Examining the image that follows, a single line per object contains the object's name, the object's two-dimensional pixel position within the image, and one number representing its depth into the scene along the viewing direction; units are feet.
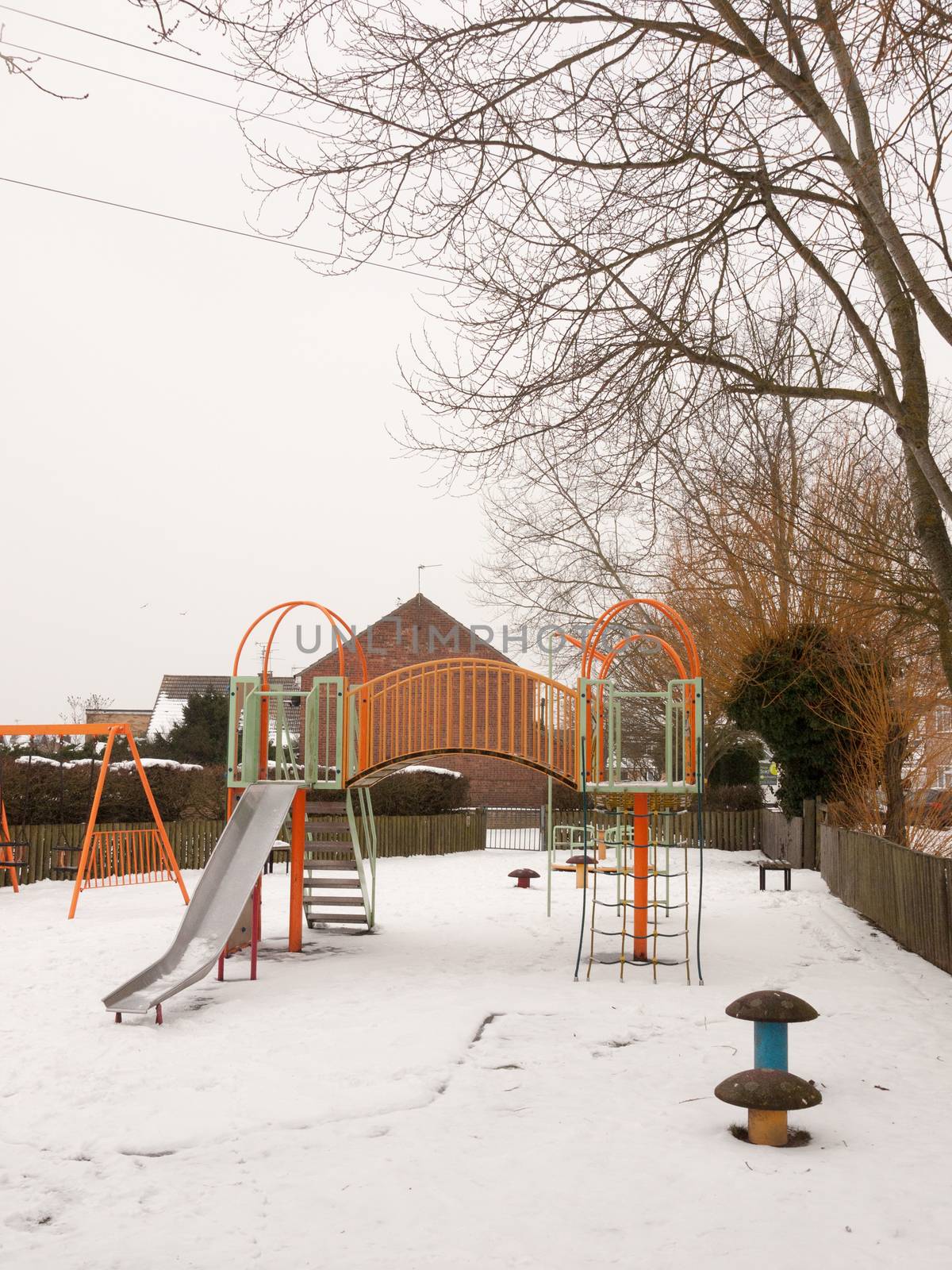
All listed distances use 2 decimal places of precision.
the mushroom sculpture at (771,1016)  19.49
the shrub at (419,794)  86.84
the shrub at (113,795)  62.03
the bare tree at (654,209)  22.65
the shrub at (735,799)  99.76
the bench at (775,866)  57.86
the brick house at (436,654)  118.21
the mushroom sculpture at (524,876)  60.18
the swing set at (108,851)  48.48
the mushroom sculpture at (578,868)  60.45
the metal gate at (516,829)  99.40
